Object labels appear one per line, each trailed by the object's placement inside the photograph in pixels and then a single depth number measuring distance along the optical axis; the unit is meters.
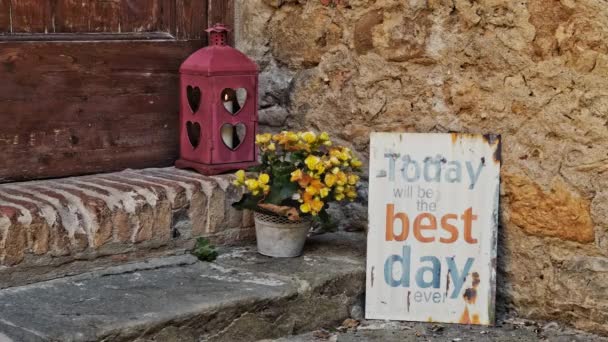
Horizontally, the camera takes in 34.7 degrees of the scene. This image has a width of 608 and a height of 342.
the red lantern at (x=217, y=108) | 3.31
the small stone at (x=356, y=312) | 3.16
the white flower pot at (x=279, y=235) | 3.18
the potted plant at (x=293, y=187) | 3.13
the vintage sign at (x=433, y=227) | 3.12
